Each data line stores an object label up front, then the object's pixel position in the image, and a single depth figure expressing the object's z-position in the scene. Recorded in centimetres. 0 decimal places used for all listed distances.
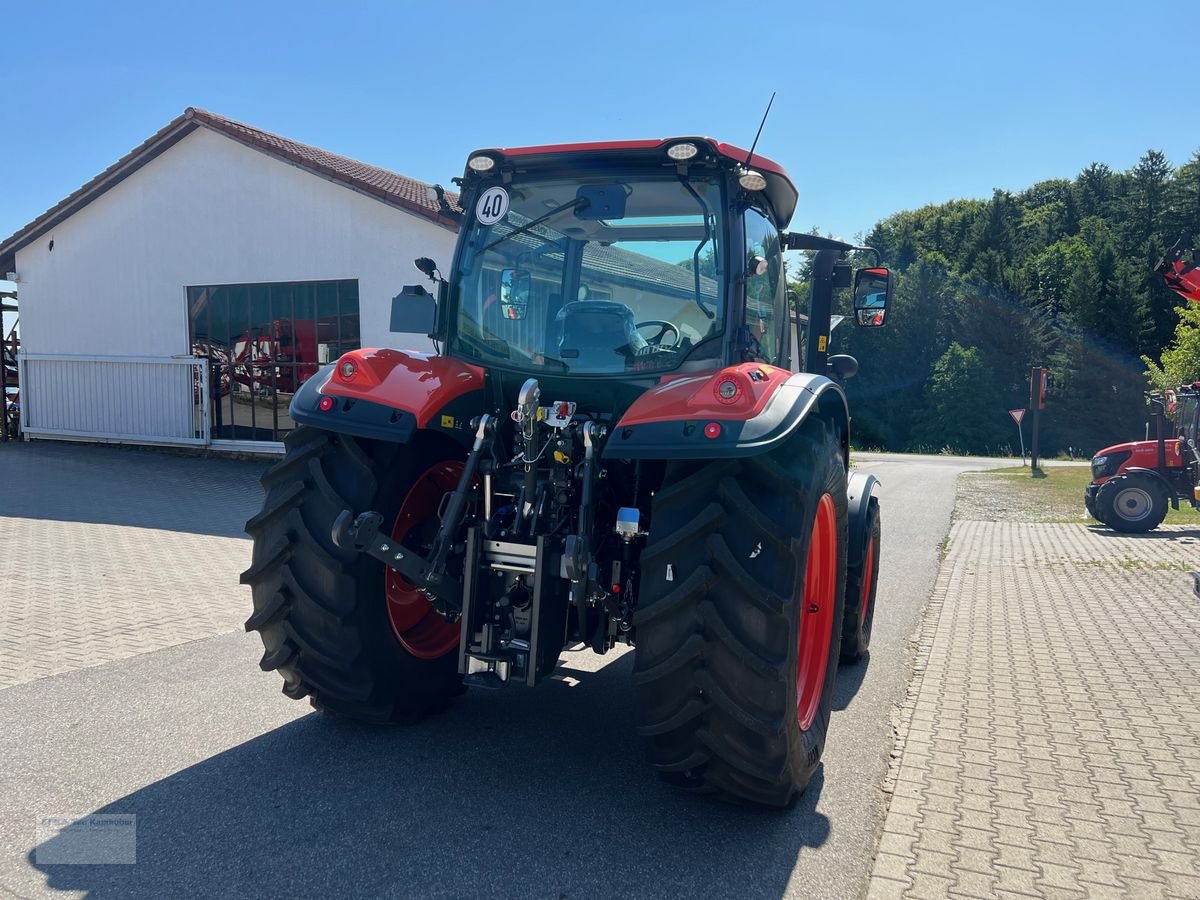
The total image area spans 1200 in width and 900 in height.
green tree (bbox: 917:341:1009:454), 6550
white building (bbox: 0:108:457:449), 1448
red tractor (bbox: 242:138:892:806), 318
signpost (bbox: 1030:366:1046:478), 2461
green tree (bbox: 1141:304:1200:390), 4178
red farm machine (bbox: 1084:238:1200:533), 1299
